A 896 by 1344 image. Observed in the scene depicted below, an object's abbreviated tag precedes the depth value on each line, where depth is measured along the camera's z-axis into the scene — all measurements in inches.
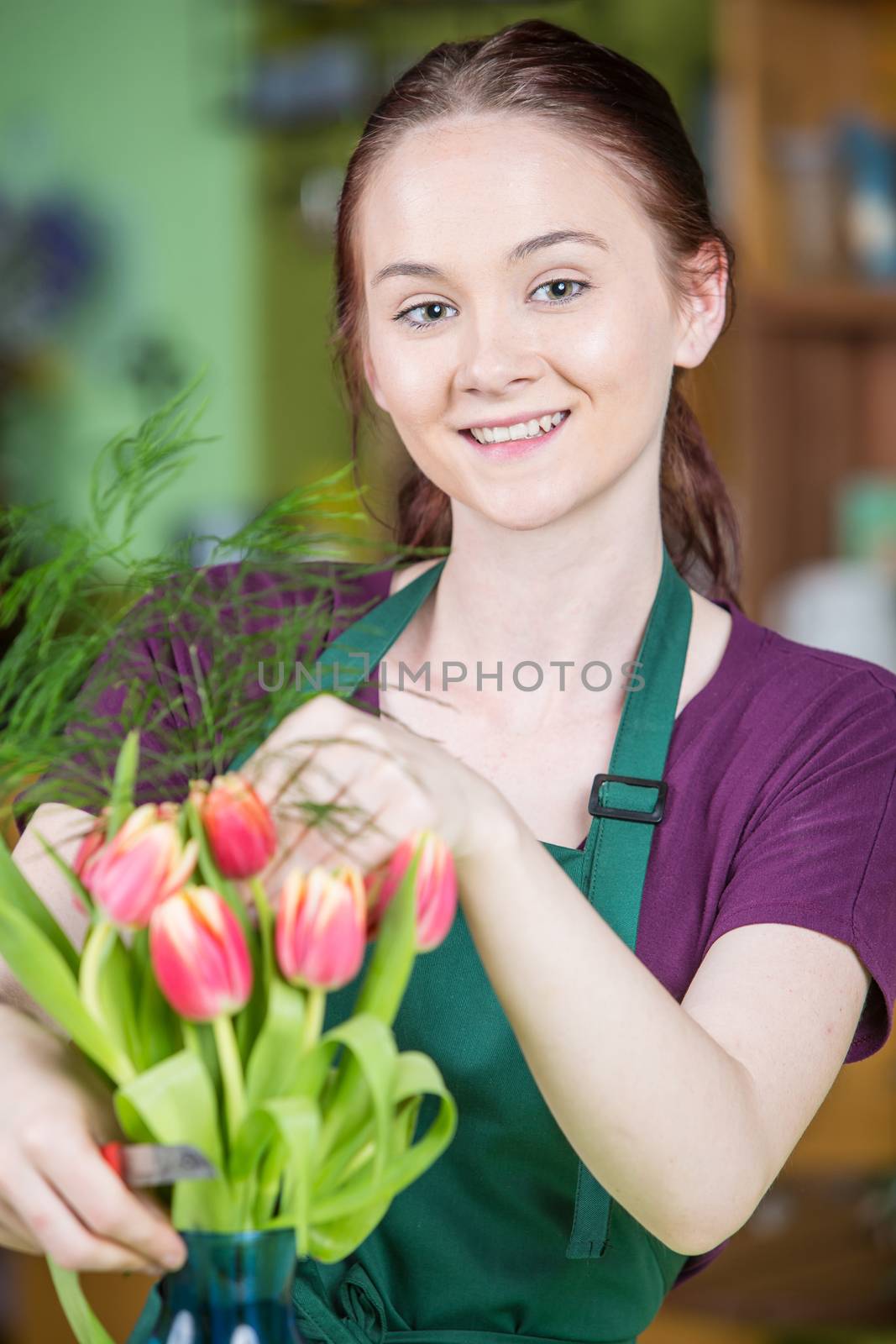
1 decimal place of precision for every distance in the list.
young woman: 49.7
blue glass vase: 42.2
